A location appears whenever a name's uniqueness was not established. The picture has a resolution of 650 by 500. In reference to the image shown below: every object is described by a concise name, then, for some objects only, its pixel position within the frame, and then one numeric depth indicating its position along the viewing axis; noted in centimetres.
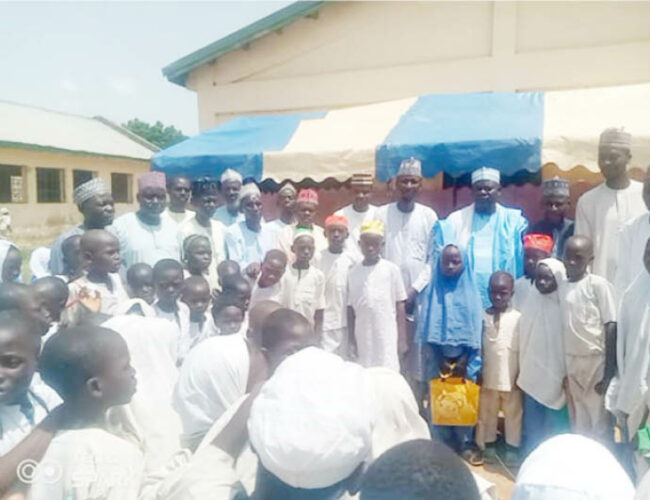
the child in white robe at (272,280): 438
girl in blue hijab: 407
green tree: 5259
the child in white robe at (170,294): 358
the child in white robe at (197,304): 371
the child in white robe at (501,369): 405
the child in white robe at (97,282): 330
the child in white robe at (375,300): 442
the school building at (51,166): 1720
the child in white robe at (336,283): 456
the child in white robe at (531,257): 417
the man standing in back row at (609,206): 430
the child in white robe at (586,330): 361
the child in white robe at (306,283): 443
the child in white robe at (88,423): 143
